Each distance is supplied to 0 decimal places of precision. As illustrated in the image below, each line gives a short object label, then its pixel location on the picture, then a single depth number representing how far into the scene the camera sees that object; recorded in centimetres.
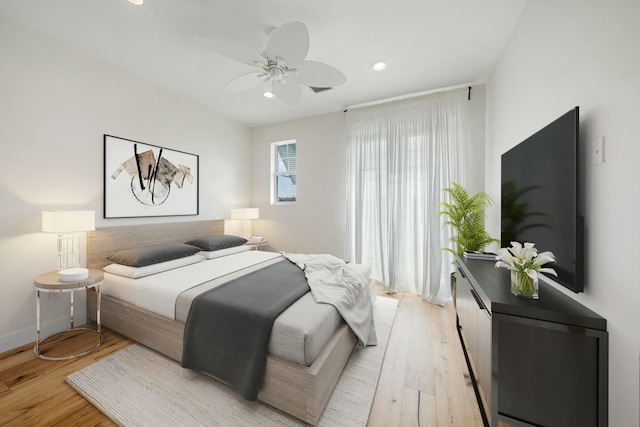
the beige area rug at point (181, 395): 137
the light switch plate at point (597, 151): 111
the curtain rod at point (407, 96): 303
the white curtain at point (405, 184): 312
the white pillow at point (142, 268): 224
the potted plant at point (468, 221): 250
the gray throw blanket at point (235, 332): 141
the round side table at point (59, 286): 186
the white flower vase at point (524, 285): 126
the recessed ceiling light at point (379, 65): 257
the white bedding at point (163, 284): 190
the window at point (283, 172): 444
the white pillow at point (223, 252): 303
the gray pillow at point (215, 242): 314
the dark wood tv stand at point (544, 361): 105
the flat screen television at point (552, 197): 119
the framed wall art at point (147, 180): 266
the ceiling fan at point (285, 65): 162
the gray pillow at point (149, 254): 234
